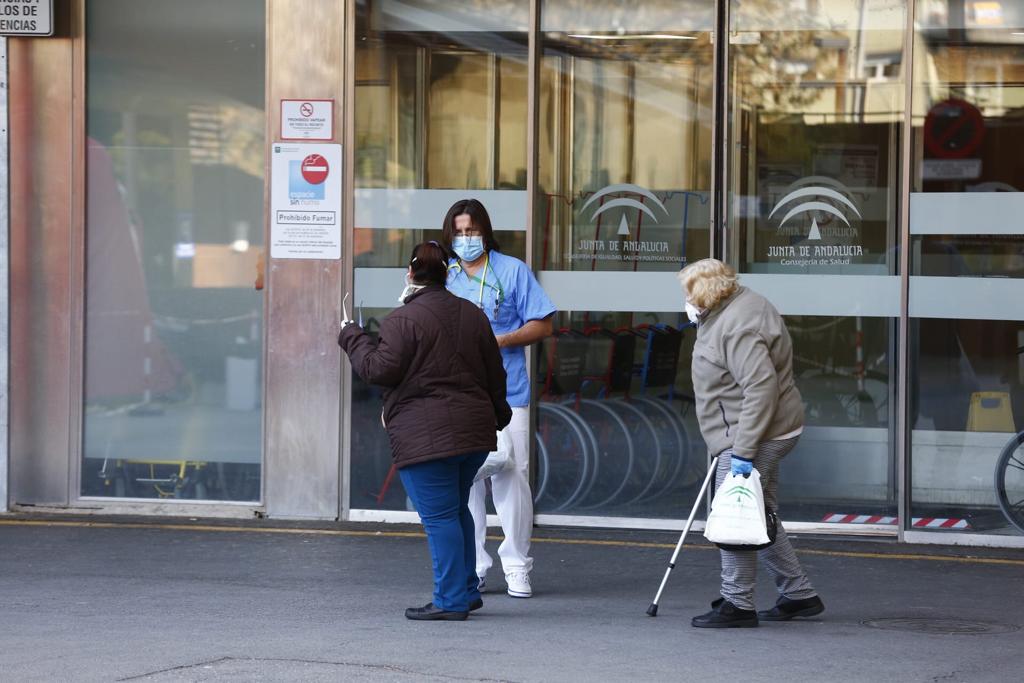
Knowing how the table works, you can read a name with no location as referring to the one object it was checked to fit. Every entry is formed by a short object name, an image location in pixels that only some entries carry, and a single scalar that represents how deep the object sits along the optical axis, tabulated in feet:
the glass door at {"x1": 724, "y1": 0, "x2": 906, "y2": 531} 59.36
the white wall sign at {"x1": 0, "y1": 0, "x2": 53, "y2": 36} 61.67
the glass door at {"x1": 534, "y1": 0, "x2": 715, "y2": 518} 60.34
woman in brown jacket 42.29
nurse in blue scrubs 47.34
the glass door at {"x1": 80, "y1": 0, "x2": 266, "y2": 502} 63.10
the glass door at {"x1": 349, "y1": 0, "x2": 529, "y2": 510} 61.26
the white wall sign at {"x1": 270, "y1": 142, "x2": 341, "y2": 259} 61.21
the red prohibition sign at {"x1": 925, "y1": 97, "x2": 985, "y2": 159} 58.85
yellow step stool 59.52
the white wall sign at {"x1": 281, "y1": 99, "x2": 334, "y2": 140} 61.16
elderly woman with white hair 41.55
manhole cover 43.60
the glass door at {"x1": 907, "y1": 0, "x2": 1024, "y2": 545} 58.29
